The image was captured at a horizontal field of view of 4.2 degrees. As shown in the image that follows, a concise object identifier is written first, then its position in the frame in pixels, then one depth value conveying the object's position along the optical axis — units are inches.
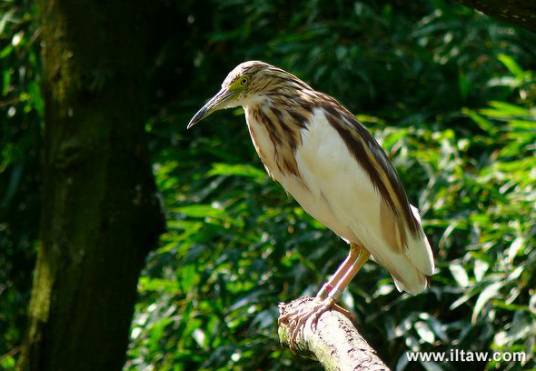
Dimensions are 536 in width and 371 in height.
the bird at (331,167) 300.9
